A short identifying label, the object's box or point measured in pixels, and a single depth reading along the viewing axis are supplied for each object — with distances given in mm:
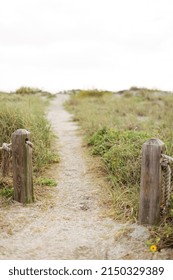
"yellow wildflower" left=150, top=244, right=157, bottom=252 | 3025
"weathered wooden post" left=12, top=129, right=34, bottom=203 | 4008
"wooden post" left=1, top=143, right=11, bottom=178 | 4672
